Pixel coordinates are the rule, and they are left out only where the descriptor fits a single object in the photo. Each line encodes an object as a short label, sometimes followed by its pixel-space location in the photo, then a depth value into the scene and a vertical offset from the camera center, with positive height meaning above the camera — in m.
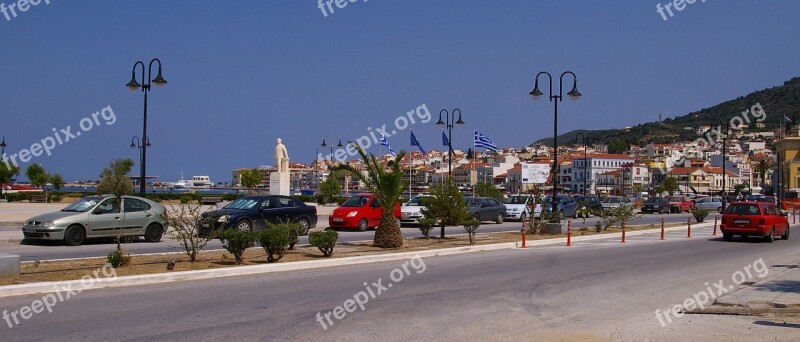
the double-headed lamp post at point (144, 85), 29.44 +4.14
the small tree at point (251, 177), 86.62 +1.29
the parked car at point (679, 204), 56.75 -1.02
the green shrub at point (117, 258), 13.80 -1.36
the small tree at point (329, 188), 65.69 +0.03
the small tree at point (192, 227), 14.75 -0.81
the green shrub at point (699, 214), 37.75 -1.20
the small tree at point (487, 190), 53.81 -0.04
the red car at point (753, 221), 25.09 -1.01
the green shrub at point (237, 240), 14.87 -1.06
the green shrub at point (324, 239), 16.67 -1.16
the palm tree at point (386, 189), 19.42 -0.01
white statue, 44.17 +1.80
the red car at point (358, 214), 27.97 -0.97
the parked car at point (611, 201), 50.13 -0.75
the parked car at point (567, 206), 41.31 -0.89
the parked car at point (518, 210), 38.09 -1.05
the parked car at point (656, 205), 55.12 -1.11
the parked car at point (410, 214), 32.22 -1.09
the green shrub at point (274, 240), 15.16 -1.07
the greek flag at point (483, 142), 52.46 +3.41
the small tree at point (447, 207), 22.66 -0.55
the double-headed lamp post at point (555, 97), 31.63 +4.12
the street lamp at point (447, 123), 45.97 +4.18
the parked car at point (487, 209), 35.00 -0.94
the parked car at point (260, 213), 22.35 -0.79
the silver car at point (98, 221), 19.55 -0.95
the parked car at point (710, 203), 61.78 -1.02
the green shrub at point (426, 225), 22.08 -1.09
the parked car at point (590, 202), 43.65 -0.73
